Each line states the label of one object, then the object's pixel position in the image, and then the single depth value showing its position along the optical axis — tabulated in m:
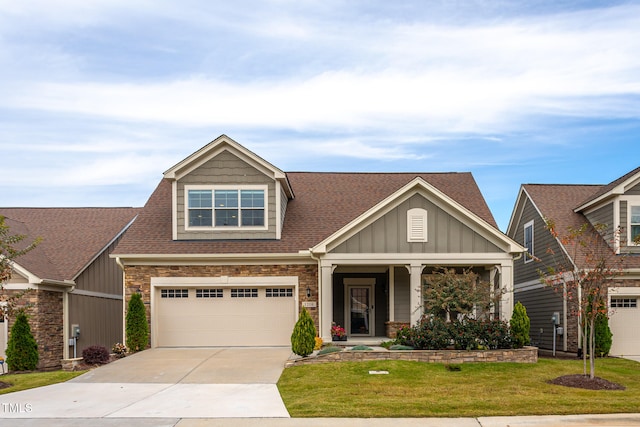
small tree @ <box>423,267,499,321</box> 19.00
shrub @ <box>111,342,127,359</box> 21.14
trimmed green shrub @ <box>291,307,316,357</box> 18.61
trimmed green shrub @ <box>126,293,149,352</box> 21.64
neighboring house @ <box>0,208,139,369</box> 21.75
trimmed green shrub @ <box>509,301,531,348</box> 19.38
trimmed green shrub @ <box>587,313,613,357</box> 21.36
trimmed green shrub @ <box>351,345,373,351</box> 18.85
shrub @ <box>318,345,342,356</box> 18.55
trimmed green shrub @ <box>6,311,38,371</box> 20.44
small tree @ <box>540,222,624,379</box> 15.68
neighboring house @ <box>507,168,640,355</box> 22.47
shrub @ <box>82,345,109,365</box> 19.36
